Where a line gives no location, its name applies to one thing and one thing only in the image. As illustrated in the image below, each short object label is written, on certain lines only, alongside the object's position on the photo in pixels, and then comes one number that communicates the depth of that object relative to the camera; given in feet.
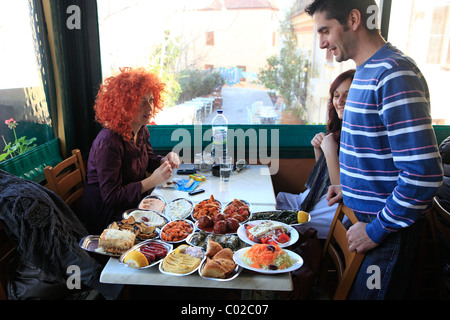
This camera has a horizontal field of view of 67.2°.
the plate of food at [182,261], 4.01
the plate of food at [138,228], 4.83
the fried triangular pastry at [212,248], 4.30
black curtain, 8.25
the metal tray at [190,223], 4.95
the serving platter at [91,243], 4.40
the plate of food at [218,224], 4.99
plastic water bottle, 9.16
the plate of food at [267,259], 4.01
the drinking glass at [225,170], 7.48
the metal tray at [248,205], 5.63
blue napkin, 6.92
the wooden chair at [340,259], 4.31
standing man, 3.57
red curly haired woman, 6.38
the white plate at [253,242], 4.62
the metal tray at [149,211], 5.43
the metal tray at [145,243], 4.14
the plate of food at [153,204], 5.92
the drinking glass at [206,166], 7.97
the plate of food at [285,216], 5.36
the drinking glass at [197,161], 8.27
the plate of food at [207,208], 5.56
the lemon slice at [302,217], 5.35
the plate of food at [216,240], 4.58
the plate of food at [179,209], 5.63
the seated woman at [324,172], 6.38
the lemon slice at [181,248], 4.37
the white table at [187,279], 3.90
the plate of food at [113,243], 4.40
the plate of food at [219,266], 3.92
